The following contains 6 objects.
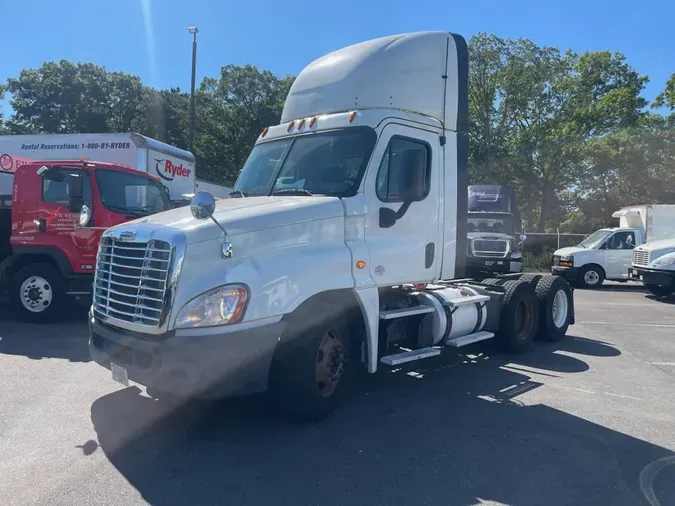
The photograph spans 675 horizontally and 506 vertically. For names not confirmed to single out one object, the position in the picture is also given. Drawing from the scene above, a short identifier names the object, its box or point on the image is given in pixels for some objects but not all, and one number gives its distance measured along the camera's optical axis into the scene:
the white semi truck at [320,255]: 4.41
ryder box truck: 13.01
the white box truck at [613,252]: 18.88
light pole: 25.05
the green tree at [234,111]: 36.84
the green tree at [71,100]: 43.75
